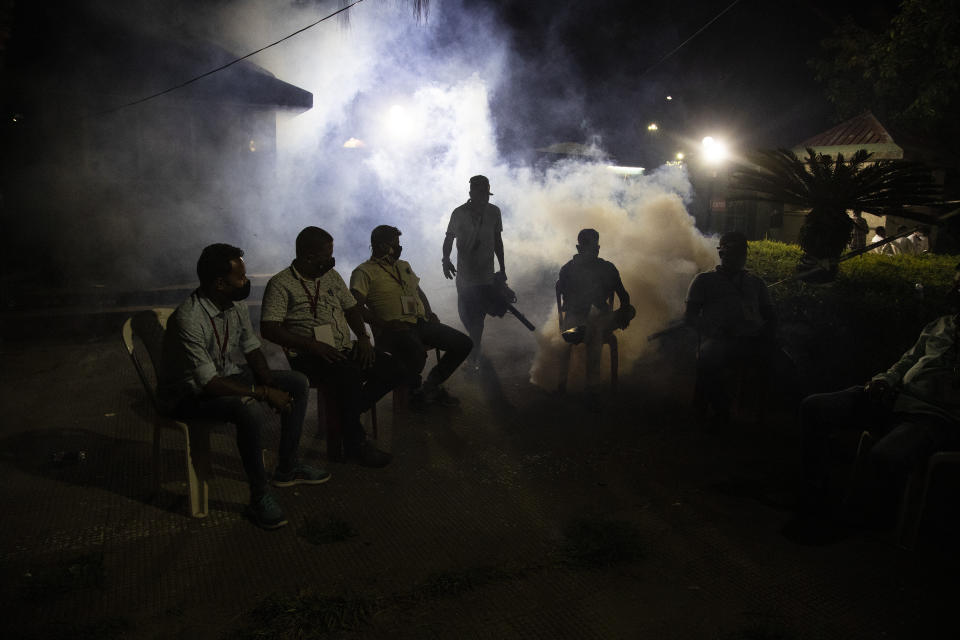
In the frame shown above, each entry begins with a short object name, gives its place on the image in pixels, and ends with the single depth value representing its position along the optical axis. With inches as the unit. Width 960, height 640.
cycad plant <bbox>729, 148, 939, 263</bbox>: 213.5
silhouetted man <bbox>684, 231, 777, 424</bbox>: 224.2
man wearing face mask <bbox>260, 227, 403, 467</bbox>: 182.7
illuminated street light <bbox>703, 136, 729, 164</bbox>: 596.9
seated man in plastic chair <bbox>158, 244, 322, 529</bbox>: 150.1
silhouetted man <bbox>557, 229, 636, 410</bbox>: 254.8
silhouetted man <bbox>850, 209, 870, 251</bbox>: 497.4
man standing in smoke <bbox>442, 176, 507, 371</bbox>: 289.4
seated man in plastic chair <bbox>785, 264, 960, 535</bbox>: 141.8
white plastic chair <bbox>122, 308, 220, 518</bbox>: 155.9
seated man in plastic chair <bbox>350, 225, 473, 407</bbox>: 219.5
